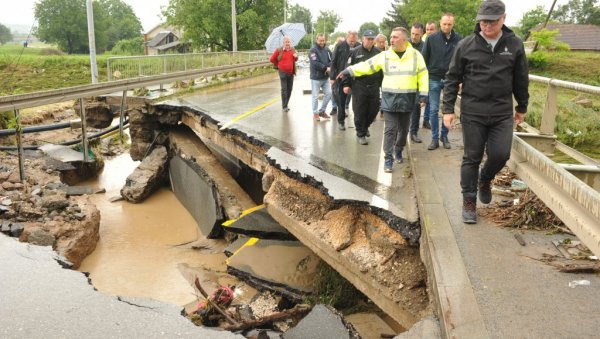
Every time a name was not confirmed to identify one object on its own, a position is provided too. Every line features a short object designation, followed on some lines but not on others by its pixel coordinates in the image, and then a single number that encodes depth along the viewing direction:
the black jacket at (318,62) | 10.93
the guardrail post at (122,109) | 13.94
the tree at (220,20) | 50.69
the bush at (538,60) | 30.11
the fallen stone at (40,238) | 6.72
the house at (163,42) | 79.75
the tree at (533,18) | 71.32
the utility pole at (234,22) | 33.75
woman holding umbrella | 11.89
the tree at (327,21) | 130.75
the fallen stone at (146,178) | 11.64
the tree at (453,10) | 51.06
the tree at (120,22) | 110.00
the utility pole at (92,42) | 15.19
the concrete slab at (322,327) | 4.45
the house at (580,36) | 43.42
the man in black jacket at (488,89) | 4.39
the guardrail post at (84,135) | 11.73
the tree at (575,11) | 87.19
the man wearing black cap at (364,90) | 7.92
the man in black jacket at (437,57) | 7.79
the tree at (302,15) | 145.40
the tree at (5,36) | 76.81
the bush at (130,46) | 85.38
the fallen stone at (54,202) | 8.11
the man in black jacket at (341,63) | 9.76
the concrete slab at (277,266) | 6.87
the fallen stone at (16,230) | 6.54
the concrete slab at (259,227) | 7.82
